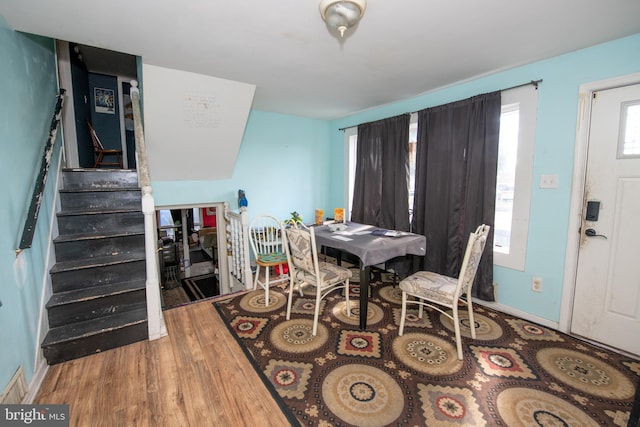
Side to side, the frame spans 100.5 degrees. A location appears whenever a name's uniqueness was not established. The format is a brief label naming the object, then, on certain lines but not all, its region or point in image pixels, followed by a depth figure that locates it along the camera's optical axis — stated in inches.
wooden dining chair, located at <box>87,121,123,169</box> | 145.3
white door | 80.1
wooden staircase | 83.6
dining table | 92.5
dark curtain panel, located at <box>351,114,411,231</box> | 138.4
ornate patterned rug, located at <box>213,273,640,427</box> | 62.4
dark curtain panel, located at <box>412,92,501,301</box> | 105.0
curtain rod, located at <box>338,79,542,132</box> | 93.7
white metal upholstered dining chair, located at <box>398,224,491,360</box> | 79.9
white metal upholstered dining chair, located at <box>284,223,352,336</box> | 93.1
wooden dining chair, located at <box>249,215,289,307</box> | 119.0
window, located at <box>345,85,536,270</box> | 98.0
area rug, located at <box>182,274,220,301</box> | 187.2
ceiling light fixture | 57.1
